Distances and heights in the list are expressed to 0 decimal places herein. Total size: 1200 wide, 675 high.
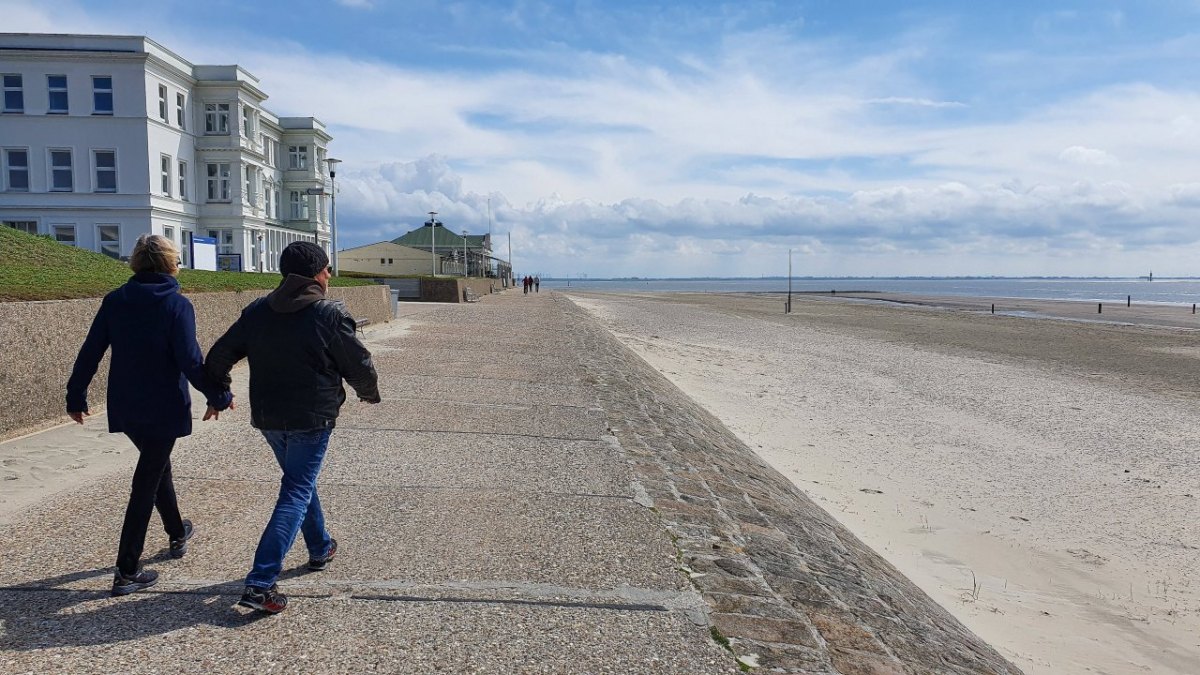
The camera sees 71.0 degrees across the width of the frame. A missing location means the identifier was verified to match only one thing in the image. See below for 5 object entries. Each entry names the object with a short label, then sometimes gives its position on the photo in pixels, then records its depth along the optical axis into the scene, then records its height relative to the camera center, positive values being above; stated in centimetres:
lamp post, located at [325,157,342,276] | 3612 +380
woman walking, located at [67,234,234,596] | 401 -43
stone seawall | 406 -177
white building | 3188 +559
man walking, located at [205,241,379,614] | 390 -43
